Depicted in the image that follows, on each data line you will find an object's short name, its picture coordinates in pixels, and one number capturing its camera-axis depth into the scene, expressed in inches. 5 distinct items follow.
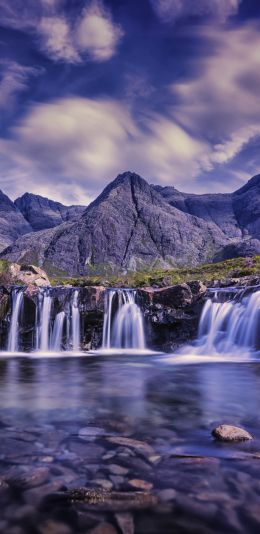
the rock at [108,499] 230.7
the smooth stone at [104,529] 206.2
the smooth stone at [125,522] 207.0
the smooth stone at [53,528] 209.8
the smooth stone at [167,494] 240.2
